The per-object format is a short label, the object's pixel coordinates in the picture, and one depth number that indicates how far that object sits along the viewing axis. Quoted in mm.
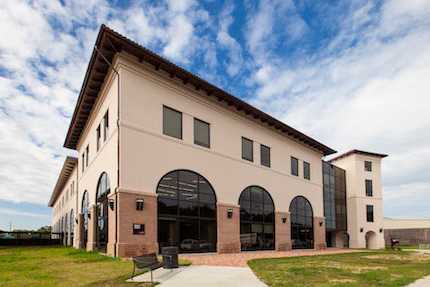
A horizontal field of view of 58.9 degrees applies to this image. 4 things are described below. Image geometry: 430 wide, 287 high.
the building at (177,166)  17875
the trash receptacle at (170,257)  12242
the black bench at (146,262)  10452
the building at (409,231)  51688
